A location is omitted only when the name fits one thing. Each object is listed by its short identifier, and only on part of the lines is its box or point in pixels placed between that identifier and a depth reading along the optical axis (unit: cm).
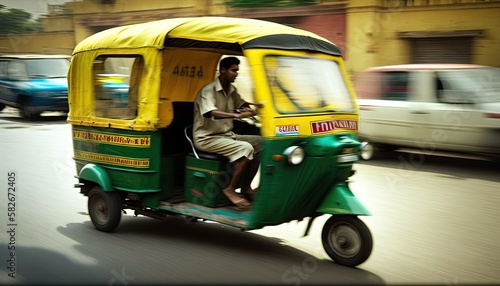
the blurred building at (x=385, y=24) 1395
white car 843
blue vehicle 1498
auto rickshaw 440
